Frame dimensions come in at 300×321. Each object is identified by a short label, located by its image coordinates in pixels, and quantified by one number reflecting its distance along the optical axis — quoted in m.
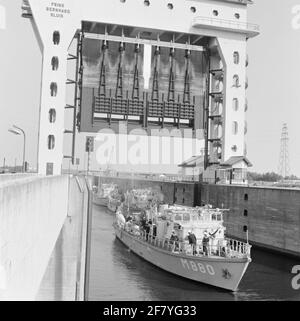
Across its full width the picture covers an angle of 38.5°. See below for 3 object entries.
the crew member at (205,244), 20.16
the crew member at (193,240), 20.50
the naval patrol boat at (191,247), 18.94
